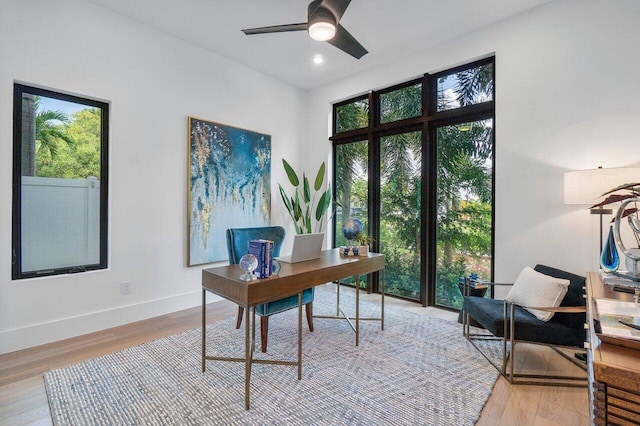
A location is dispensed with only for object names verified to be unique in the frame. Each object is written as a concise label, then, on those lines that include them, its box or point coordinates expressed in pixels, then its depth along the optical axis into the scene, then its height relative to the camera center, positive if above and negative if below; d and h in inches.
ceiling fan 86.4 +57.9
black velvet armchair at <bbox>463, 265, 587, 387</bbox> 84.1 -32.3
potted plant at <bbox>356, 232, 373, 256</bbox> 120.0 -12.3
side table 113.3 -31.1
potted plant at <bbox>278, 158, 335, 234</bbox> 179.6 +6.5
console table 30.8 -17.6
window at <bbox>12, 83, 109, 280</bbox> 104.0 +10.5
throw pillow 88.7 -23.6
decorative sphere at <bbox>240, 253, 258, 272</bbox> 77.5 -12.8
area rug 70.2 -46.2
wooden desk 73.3 -19.0
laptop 99.2 -11.9
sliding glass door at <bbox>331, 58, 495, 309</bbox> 136.0 +17.1
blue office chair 96.9 -15.0
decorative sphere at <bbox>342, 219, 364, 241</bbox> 121.6 -6.4
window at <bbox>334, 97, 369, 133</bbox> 178.2 +59.1
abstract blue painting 146.7 +14.8
